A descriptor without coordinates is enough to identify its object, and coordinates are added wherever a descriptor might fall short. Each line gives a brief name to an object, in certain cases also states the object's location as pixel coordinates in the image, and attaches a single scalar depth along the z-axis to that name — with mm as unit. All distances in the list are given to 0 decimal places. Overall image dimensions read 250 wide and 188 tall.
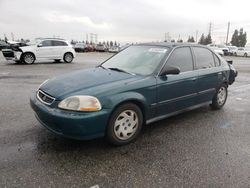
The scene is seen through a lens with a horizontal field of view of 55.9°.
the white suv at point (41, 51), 13953
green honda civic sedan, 3123
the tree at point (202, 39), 84300
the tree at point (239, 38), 80550
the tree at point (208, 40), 77700
